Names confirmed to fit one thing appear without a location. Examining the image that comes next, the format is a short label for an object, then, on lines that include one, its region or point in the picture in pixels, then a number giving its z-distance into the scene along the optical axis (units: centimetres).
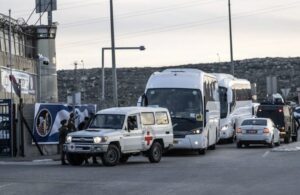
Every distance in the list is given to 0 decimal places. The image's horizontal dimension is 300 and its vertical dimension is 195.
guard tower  6256
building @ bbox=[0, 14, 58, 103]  5509
